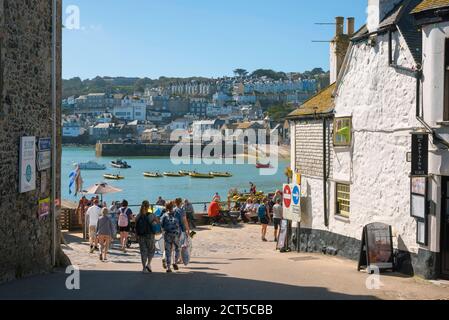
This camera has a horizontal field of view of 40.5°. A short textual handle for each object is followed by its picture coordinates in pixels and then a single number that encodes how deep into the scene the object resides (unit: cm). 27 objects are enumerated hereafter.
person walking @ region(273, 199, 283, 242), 2042
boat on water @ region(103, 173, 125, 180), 9228
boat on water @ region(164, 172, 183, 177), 9717
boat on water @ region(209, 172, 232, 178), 9788
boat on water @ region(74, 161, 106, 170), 10969
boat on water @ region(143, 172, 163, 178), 9519
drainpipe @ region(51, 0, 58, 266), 1291
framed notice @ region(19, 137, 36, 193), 1125
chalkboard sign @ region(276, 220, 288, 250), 1878
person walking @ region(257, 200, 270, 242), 2114
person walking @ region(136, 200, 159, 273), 1228
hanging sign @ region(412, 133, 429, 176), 1128
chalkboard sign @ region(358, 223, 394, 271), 1255
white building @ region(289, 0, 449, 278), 1127
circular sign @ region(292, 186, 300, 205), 1853
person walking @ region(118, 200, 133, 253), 1798
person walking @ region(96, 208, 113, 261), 1532
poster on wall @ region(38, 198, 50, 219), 1242
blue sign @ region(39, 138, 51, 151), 1250
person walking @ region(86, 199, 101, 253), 1714
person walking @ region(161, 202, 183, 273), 1255
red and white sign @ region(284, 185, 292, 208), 1891
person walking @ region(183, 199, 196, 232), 2323
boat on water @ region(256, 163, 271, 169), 12074
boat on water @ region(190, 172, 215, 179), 9519
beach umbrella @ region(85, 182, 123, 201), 2322
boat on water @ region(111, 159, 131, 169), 11525
